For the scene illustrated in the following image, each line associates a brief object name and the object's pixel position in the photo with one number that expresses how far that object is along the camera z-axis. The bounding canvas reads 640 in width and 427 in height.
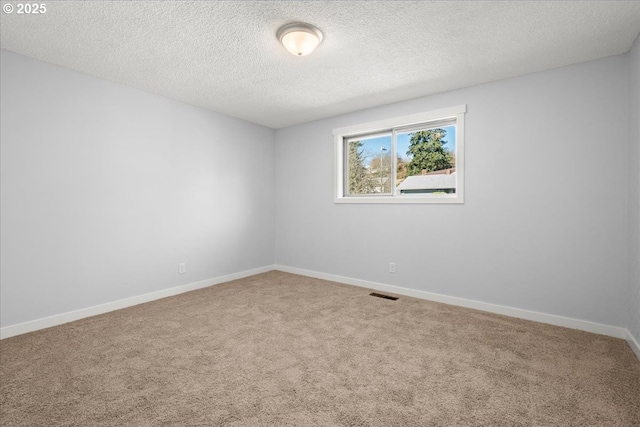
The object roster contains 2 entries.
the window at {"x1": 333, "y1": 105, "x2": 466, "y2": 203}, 3.49
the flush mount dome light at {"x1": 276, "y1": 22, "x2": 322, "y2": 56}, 2.18
